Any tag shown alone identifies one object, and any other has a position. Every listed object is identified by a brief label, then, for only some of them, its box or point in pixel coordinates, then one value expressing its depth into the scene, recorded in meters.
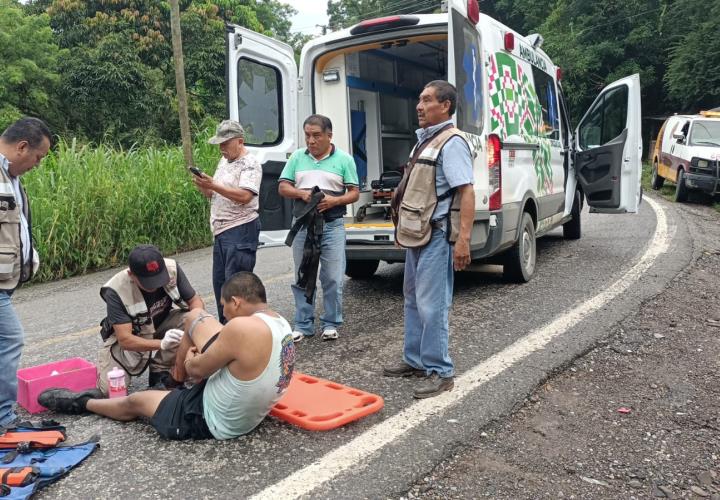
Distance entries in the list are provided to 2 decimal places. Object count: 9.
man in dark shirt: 3.65
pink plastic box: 3.66
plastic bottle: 3.68
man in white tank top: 2.98
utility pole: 10.26
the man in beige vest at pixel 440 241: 3.72
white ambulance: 5.41
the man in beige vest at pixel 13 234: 3.23
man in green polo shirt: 4.83
